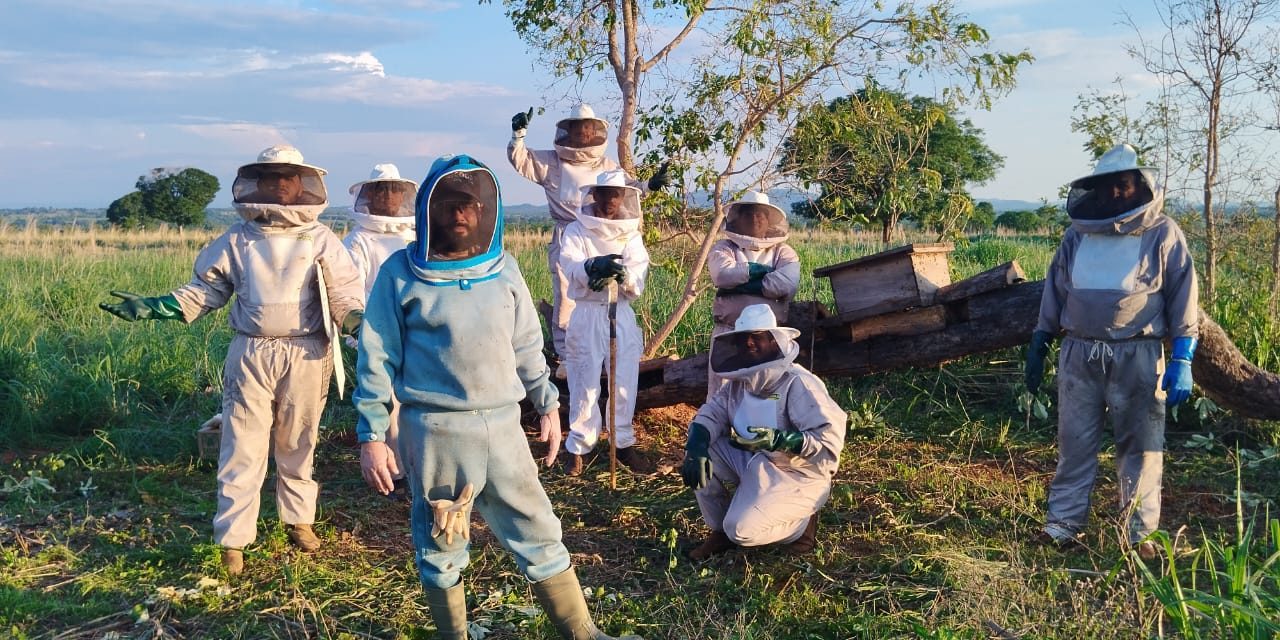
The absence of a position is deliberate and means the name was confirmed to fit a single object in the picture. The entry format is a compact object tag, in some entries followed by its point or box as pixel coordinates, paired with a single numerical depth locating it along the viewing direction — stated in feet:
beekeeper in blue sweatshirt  10.94
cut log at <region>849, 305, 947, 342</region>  20.38
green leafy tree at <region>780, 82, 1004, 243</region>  22.54
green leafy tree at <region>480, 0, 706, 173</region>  23.34
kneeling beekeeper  15.01
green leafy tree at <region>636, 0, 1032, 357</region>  21.81
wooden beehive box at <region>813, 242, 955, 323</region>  19.81
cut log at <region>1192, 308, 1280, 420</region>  18.40
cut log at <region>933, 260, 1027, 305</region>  19.57
